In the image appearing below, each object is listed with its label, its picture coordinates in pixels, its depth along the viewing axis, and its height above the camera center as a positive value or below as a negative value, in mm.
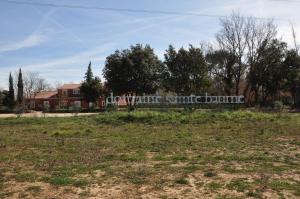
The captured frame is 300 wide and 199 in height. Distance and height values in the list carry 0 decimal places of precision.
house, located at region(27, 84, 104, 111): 85375 +1747
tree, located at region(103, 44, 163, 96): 57625 +4330
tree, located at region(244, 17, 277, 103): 54469 +6244
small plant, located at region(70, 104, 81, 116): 51675 -312
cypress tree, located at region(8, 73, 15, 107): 76875 +2555
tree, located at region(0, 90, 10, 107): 77606 +1647
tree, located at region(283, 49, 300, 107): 54031 +4289
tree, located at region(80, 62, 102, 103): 67938 +2750
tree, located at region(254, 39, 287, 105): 54156 +4784
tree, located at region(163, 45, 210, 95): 51594 +4080
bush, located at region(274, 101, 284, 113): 37781 -350
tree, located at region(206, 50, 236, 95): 54844 +4884
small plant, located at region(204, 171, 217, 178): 9273 -1538
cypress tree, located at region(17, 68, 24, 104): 81250 +3568
